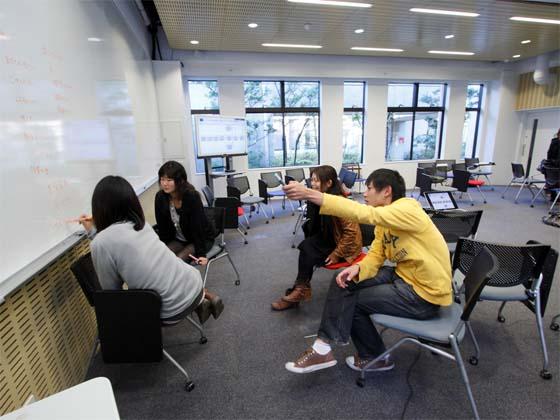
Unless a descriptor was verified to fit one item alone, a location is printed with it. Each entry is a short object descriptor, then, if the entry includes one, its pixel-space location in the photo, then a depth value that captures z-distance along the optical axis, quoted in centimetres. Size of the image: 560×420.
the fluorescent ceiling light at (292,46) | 575
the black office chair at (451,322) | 133
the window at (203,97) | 660
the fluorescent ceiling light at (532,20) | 463
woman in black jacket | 241
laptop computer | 310
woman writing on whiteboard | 142
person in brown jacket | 225
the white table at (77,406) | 80
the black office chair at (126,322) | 146
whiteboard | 124
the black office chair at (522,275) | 169
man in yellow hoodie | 150
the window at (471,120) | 831
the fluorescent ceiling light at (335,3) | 383
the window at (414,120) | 782
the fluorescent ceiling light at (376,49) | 620
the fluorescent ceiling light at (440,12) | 429
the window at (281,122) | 696
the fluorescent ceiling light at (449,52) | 654
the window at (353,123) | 748
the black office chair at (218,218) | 291
